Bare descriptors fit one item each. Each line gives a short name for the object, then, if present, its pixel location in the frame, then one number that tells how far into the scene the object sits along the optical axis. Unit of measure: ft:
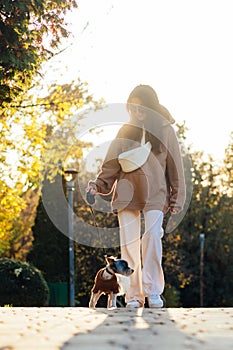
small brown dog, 24.17
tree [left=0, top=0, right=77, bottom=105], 28.17
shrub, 56.18
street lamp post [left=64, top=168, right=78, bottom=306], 67.05
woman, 23.89
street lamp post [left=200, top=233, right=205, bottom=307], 119.14
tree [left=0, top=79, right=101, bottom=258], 57.21
